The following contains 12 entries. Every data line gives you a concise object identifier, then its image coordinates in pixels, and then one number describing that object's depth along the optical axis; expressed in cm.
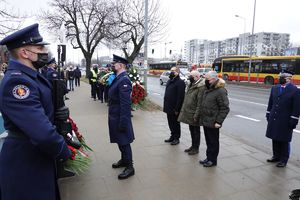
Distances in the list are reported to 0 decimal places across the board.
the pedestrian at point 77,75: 2036
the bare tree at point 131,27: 2284
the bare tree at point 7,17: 953
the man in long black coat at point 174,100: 559
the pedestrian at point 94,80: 1319
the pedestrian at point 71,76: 1811
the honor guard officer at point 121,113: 364
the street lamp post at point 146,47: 1160
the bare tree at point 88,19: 2521
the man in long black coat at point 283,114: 445
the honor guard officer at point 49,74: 624
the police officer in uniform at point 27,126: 170
